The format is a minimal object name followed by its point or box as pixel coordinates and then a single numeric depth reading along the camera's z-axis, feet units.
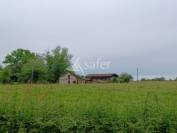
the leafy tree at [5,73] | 104.93
